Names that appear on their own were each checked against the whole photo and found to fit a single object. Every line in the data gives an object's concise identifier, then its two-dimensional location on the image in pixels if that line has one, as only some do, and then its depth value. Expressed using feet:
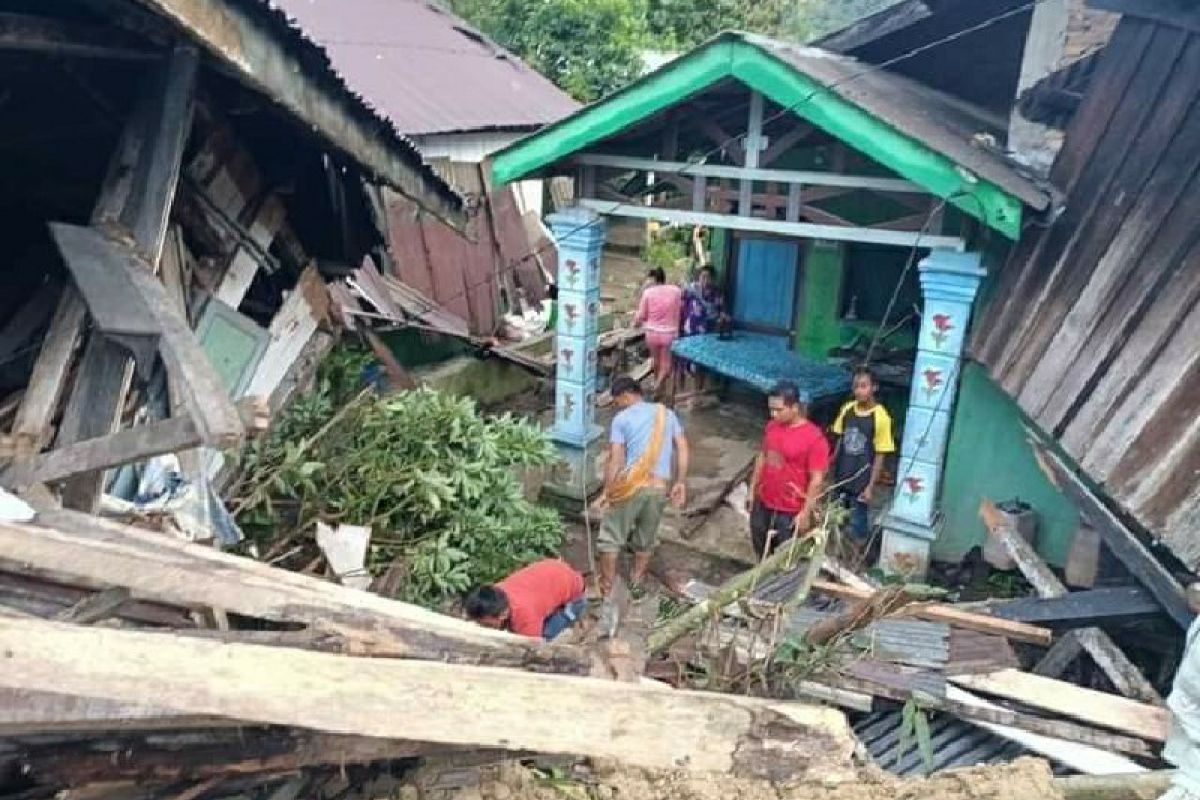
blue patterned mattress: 32.04
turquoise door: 35.27
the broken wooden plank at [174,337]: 8.87
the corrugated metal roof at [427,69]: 37.58
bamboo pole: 13.89
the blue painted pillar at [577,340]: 27.55
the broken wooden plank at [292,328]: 17.22
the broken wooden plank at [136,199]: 11.01
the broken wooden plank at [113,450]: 9.07
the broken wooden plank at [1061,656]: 18.42
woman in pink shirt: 36.32
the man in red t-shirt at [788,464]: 22.93
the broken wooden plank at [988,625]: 18.17
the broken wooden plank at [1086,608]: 17.21
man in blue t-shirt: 23.09
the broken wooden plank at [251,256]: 15.46
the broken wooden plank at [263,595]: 6.89
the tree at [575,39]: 60.29
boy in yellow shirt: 24.54
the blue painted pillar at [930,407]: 23.16
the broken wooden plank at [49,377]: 10.98
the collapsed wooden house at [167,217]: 9.96
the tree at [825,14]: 85.56
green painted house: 21.80
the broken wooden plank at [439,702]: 5.37
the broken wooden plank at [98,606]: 7.15
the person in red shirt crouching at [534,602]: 15.66
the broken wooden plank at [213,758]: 7.53
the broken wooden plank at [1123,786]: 13.41
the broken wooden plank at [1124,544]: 15.30
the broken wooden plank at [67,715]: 6.10
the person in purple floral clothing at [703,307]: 36.58
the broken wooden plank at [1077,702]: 15.62
